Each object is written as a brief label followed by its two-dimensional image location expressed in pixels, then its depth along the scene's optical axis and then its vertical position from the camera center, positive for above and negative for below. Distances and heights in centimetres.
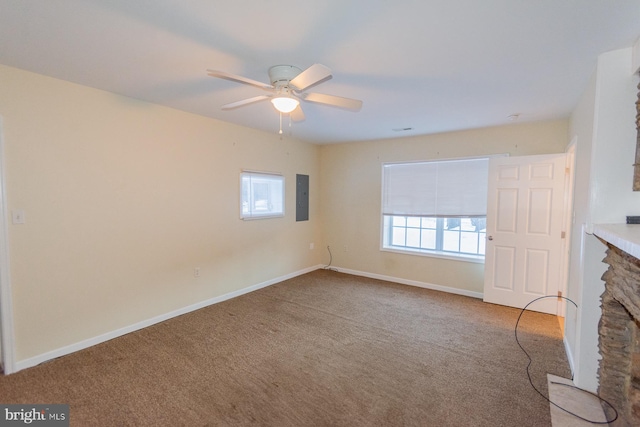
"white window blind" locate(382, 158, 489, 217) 417 +20
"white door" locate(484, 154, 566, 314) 353 -36
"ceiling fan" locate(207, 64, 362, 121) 203 +79
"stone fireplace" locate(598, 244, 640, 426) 175 -98
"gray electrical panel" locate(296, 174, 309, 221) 524 +4
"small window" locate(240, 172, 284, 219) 427 +6
